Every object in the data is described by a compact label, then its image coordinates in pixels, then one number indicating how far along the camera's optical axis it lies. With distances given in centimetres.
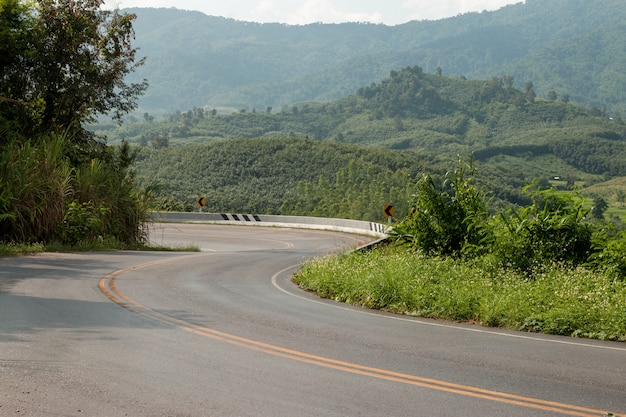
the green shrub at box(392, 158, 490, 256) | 1841
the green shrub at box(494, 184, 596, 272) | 1597
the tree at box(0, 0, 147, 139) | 3222
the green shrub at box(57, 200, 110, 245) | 2647
